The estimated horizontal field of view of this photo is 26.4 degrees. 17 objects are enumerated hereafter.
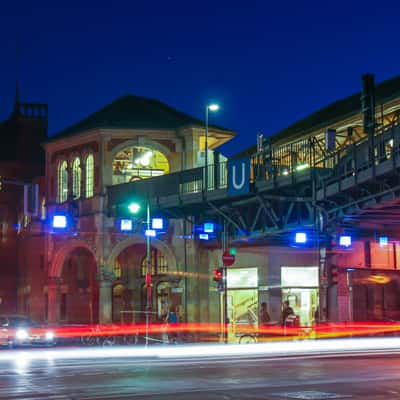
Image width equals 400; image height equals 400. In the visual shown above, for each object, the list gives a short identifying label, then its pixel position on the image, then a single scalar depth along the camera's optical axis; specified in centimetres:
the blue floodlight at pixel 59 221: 3662
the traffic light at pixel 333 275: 3166
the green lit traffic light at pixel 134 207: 3884
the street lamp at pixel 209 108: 4068
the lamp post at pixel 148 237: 3932
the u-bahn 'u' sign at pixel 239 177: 3691
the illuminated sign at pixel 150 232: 4003
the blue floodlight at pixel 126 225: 4059
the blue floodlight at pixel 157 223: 4106
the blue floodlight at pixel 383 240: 4188
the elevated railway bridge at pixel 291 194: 2941
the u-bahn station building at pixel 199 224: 3588
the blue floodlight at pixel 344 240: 3812
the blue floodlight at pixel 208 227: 4086
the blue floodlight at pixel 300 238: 3688
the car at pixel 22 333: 3806
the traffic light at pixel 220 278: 3900
